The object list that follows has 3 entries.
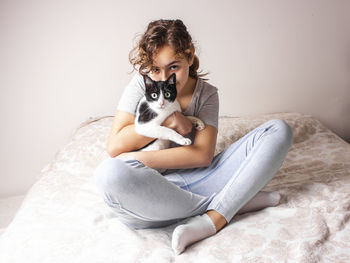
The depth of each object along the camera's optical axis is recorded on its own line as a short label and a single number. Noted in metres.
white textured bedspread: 1.05
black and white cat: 1.19
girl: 1.10
